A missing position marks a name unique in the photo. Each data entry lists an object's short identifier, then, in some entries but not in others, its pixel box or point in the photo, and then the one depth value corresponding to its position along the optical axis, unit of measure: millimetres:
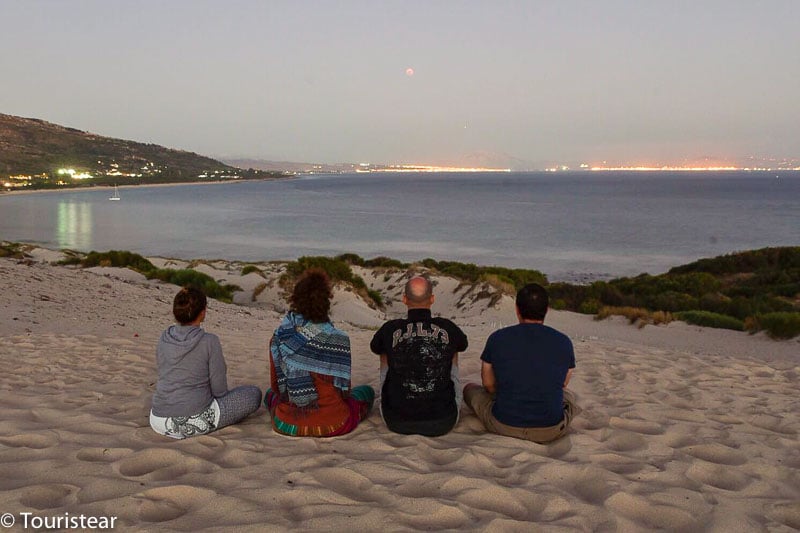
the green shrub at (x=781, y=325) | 10211
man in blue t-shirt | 3975
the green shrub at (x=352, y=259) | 24156
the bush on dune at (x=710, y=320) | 11680
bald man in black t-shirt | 4051
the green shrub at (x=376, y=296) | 16938
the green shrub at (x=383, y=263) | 24188
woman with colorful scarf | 4031
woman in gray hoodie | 4051
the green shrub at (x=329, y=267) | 17395
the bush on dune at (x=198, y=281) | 15883
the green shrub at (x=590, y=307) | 14211
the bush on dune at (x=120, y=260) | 19328
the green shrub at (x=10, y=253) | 16931
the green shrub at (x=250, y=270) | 20038
